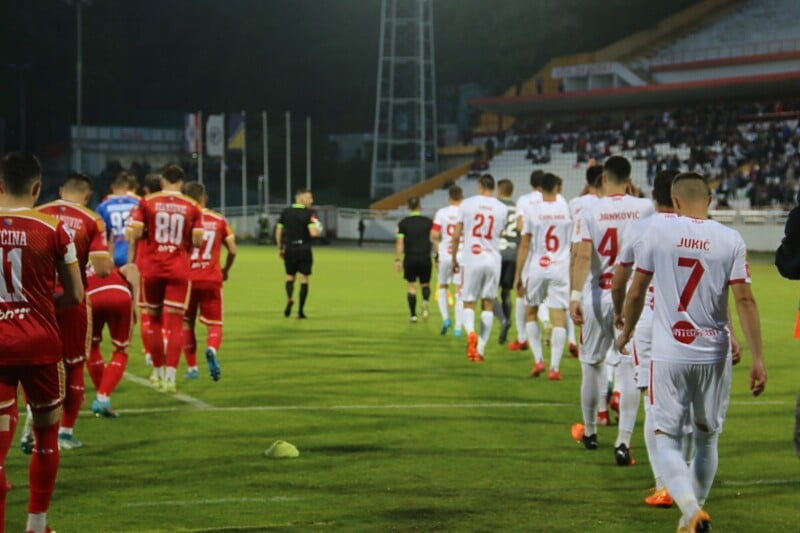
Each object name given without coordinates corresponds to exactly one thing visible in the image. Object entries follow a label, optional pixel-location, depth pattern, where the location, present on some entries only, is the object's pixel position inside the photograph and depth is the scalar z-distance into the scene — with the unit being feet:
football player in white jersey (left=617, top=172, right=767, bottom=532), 22.88
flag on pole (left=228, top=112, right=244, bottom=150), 213.66
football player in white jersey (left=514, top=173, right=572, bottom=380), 46.75
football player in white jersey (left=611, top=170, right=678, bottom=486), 25.16
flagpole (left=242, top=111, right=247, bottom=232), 212.64
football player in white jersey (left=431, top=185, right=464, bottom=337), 63.31
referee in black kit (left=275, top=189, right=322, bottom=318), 74.43
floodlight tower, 231.09
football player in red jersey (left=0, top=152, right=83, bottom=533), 21.36
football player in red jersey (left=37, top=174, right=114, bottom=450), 28.58
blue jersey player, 44.98
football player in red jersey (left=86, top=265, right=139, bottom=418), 36.81
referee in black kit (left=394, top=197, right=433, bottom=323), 72.38
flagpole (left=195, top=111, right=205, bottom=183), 199.00
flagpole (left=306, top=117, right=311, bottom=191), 230.27
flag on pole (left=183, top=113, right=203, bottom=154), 200.75
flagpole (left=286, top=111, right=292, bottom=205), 221.93
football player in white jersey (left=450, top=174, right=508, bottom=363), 53.11
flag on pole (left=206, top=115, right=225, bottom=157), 206.80
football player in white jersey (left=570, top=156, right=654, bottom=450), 31.32
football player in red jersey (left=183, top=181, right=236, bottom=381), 46.88
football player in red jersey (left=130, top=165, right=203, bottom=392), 42.42
